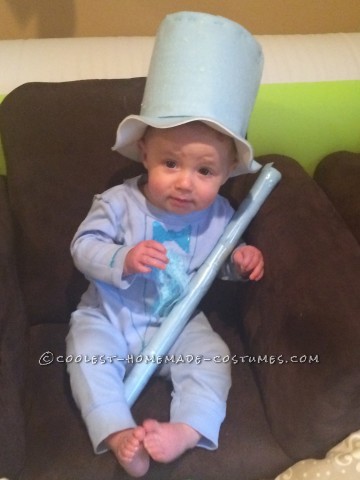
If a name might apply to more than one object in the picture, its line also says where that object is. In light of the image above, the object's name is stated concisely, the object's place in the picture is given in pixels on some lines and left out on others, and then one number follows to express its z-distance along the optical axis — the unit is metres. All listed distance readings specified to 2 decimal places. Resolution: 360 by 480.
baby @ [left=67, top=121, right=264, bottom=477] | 0.86
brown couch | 0.84
